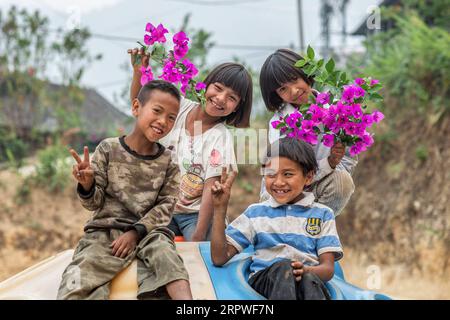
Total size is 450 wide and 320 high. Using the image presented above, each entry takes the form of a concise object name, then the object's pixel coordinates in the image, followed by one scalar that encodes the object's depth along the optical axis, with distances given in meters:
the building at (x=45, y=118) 9.47
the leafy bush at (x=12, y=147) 9.09
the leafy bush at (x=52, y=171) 8.33
